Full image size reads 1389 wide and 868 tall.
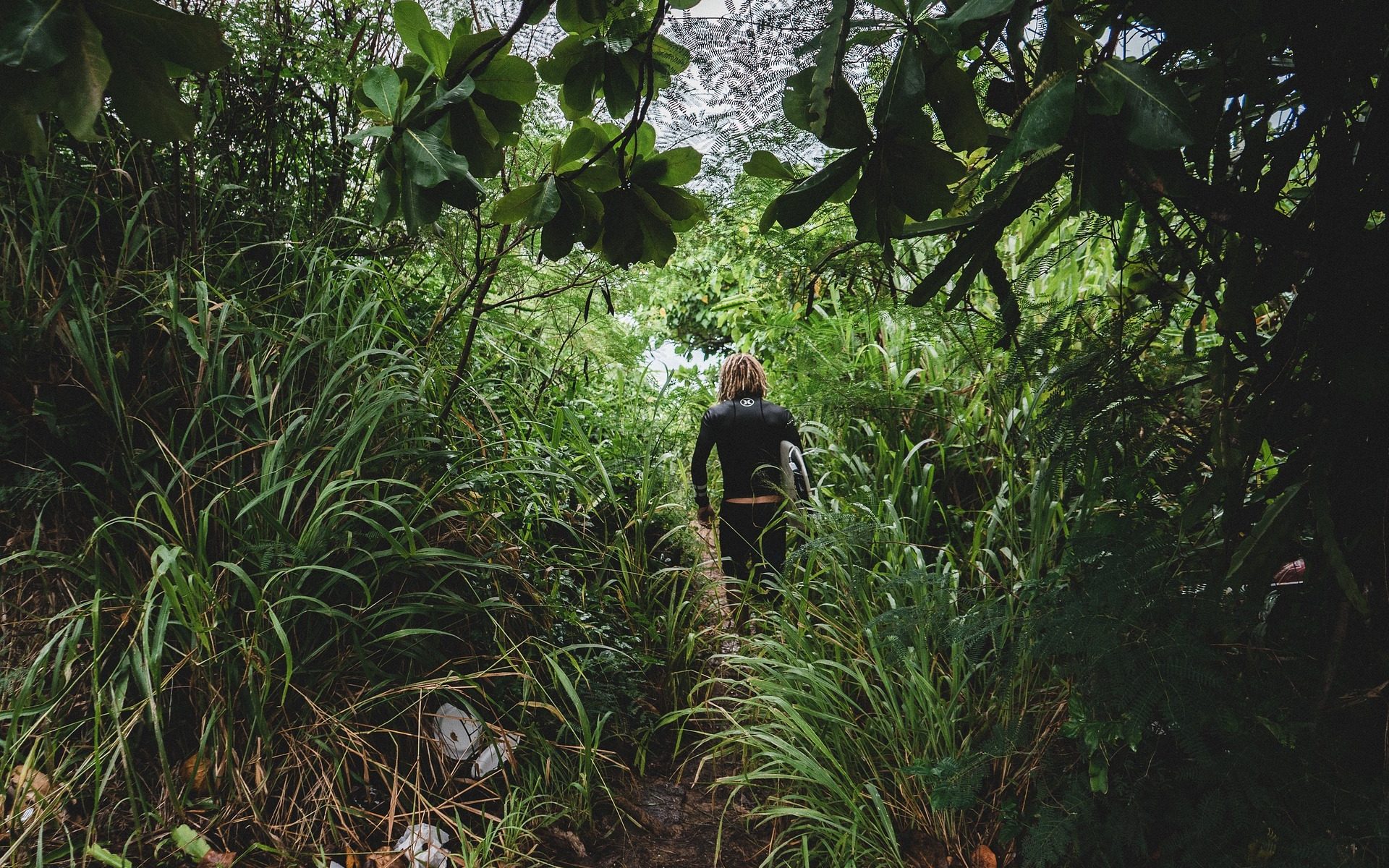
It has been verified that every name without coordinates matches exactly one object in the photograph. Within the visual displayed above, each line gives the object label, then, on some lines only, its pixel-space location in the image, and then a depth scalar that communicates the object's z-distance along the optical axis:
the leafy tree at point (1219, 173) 0.89
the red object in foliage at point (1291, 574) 1.88
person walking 4.12
